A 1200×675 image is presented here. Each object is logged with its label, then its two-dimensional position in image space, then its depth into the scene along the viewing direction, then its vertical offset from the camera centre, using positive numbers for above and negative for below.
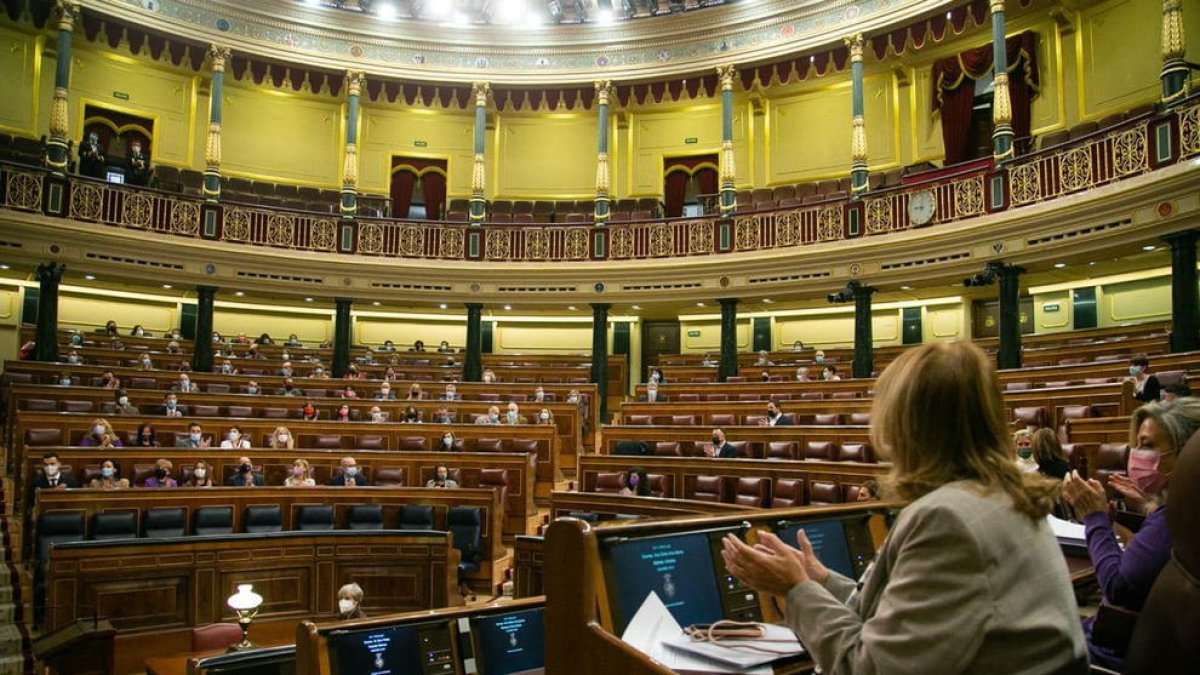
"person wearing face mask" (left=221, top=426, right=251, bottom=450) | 9.24 -0.64
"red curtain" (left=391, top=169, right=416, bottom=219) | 18.41 +4.31
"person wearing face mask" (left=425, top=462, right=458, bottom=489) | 8.66 -0.98
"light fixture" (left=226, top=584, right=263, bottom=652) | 4.41 -1.18
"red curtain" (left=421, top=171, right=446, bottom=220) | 18.38 +4.31
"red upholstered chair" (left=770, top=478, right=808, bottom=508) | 7.18 -0.91
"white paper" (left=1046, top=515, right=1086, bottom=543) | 2.65 -0.45
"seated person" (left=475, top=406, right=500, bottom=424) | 11.30 -0.41
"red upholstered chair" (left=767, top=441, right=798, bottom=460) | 8.63 -0.63
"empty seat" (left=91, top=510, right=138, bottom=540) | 6.97 -1.20
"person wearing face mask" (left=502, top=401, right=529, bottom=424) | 11.27 -0.40
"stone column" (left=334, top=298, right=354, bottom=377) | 14.90 +0.88
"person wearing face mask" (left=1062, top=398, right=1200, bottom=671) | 1.69 -0.27
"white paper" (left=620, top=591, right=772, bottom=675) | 1.50 -0.49
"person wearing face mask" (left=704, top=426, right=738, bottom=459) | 8.54 -0.61
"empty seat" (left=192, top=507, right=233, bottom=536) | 7.50 -1.23
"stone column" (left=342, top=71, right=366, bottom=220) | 15.56 +4.49
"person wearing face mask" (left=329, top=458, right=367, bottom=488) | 8.61 -0.96
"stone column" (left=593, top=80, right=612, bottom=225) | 15.60 +4.29
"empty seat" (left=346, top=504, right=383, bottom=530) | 8.00 -1.27
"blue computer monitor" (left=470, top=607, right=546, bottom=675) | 2.69 -0.83
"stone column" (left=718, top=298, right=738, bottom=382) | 14.20 +0.85
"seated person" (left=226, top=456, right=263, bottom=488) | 8.19 -0.92
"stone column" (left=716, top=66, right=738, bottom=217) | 14.77 +4.38
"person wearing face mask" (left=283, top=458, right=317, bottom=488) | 8.35 -0.95
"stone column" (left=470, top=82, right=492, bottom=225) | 15.94 +4.25
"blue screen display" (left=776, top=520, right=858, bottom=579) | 2.14 -0.40
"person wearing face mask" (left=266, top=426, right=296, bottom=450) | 9.53 -0.63
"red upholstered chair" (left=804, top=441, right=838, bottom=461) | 8.30 -0.61
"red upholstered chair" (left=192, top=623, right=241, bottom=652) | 5.03 -1.56
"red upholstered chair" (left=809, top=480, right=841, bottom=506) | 6.84 -0.85
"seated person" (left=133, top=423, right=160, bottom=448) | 8.95 -0.59
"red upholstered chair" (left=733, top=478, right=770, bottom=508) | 7.42 -0.94
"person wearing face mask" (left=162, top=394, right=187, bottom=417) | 10.15 -0.29
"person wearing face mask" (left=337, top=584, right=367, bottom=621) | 4.79 -1.25
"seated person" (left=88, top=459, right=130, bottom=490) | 7.73 -0.91
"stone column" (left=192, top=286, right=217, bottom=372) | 13.80 +0.77
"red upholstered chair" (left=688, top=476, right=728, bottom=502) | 7.89 -0.96
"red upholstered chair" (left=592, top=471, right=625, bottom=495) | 8.56 -0.97
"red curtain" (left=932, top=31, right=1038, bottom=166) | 14.03 +5.30
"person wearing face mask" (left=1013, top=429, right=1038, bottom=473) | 5.64 -0.36
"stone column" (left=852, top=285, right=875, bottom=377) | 13.09 +0.84
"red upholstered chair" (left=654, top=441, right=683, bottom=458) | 9.34 -0.68
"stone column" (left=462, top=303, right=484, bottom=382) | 15.14 +0.75
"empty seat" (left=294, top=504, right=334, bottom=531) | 7.89 -1.26
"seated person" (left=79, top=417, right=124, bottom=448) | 8.65 -0.55
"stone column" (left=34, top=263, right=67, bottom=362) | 12.48 +1.05
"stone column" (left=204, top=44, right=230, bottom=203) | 14.63 +4.46
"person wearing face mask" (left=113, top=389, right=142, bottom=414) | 9.81 -0.27
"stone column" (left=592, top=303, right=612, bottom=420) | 14.89 +0.65
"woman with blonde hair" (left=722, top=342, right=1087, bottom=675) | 1.15 -0.25
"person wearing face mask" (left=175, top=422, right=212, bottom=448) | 9.06 -0.61
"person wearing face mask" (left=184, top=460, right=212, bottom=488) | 8.30 -0.93
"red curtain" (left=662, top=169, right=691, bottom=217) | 17.88 +4.27
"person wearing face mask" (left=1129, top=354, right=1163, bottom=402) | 5.61 +0.03
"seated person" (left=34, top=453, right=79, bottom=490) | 7.43 -0.84
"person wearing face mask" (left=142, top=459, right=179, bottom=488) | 8.03 -0.92
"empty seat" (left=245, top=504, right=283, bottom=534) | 7.68 -1.25
